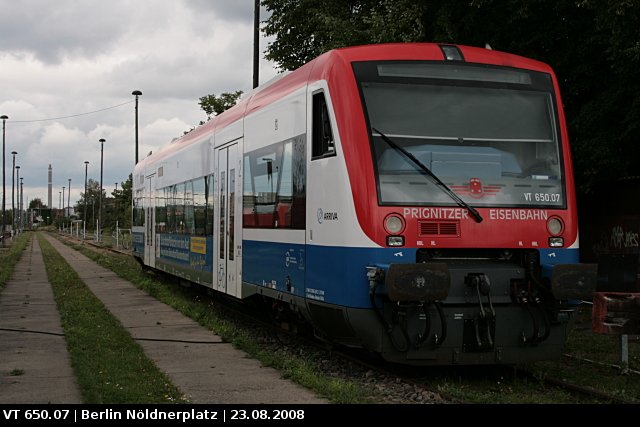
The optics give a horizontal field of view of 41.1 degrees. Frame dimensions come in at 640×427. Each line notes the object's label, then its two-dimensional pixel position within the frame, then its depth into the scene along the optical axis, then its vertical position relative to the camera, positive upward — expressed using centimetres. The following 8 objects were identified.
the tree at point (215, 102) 3803 +562
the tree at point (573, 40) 1280 +305
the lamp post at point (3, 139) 6266 +714
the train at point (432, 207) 815 +21
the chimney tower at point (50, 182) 17170 +918
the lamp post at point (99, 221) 6834 +49
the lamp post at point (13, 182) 8600 +466
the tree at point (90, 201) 12288 +404
